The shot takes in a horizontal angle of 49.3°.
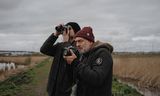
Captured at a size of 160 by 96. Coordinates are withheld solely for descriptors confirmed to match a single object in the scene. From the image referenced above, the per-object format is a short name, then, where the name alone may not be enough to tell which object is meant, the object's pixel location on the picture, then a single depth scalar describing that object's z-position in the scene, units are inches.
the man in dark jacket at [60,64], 94.3
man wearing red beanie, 76.0
